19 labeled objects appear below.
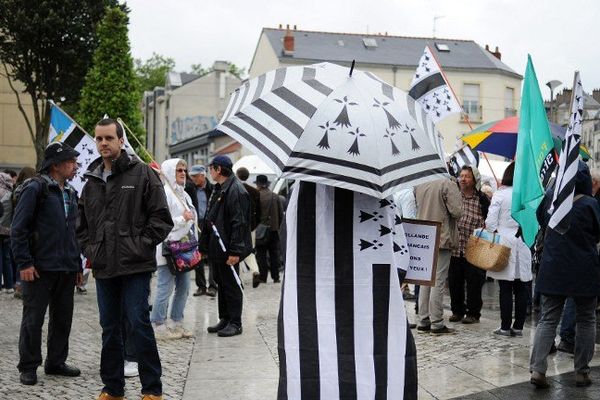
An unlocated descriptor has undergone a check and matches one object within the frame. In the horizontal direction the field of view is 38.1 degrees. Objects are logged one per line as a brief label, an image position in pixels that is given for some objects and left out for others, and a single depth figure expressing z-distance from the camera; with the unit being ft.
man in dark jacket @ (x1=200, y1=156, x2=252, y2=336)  30.55
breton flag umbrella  14.90
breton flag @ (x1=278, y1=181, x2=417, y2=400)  15.65
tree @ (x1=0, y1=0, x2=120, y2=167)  87.92
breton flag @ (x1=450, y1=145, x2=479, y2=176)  39.72
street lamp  86.13
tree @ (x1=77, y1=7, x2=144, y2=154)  82.69
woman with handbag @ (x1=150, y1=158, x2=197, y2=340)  29.30
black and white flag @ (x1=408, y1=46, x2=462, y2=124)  36.01
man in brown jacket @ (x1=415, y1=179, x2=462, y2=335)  31.58
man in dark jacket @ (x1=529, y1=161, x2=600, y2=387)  22.82
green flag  22.85
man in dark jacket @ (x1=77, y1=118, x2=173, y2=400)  19.69
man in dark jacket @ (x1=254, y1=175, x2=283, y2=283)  50.80
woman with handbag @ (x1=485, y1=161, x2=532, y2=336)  31.40
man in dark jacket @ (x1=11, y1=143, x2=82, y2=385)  22.88
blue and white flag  31.27
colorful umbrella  38.70
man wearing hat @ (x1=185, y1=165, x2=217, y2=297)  43.19
